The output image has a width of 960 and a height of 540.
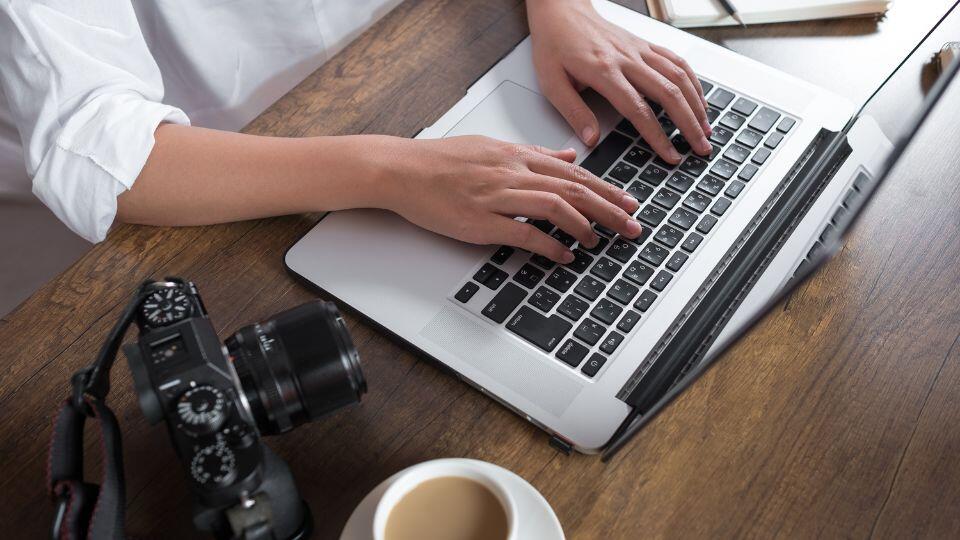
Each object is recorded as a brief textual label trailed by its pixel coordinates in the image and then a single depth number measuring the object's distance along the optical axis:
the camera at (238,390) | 0.45
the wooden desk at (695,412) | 0.54
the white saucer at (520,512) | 0.46
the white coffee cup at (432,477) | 0.44
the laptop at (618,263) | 0.57
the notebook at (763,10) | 0.80
